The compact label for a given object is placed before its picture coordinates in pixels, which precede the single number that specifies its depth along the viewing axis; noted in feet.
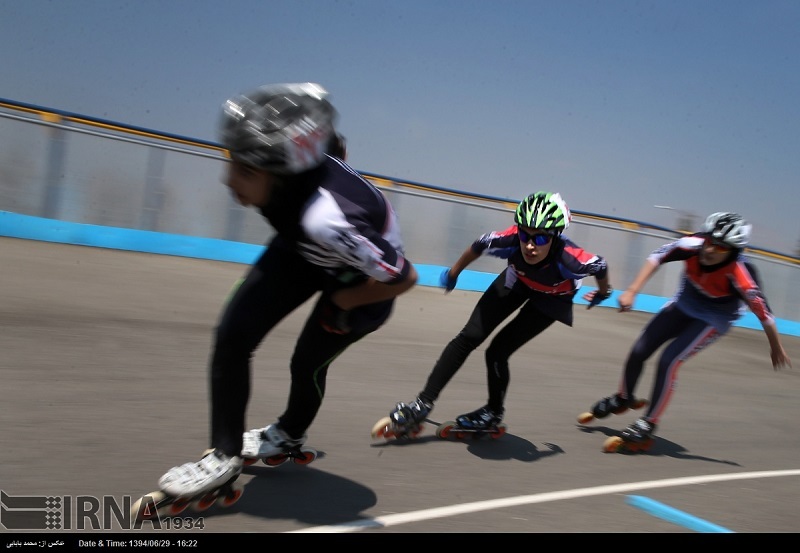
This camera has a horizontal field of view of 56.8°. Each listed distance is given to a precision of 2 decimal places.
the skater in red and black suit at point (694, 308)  19.12
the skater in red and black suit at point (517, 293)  17.21
